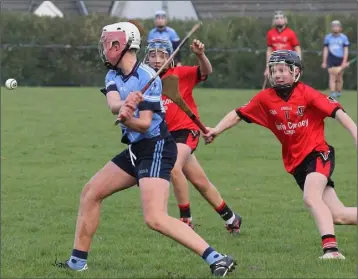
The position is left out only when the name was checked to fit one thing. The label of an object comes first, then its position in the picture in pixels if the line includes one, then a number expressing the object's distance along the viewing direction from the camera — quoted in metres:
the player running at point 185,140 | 18.66
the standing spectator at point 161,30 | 52.87
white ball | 14.46
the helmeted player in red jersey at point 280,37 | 49.47
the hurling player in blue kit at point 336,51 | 56.06
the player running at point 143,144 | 13.77
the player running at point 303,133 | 15.73
